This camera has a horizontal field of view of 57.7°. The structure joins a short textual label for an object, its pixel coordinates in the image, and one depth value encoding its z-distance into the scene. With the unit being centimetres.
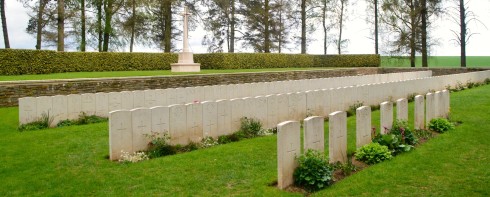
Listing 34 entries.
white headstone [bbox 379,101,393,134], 736
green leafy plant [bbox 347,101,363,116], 1174
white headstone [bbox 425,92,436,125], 904
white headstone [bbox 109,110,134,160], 659
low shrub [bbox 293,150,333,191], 532
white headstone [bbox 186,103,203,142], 783
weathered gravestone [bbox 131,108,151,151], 692
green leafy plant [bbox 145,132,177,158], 700
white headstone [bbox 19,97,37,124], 925
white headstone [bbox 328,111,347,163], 607
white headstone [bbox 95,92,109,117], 1055
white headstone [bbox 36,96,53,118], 947
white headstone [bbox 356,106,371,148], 673
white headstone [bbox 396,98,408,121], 781
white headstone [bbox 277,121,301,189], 521
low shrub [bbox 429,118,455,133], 890
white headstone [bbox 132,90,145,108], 1107
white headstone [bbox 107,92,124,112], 1075
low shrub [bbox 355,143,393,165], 650
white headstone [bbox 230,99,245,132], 862
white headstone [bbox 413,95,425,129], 850
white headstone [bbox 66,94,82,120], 1000
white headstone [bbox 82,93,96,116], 1030
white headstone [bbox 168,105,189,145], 751
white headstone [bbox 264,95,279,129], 952
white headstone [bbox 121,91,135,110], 1094
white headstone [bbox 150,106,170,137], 720
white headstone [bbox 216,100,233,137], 835
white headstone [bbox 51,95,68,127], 973
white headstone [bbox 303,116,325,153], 561
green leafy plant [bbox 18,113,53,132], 906
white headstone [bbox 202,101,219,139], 808
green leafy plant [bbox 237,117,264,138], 869
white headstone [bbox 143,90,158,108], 1120
